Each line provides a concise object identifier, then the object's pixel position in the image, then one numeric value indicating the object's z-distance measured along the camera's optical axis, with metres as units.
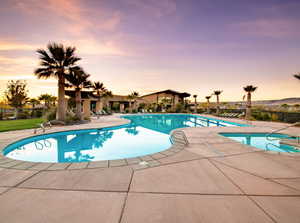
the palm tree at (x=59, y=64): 9.76
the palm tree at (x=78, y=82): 11.02
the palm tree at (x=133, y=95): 28.05
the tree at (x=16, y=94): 15.10
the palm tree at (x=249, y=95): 15.09
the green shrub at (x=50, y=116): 11.69
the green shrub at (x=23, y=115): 14.55
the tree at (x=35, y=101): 31.59
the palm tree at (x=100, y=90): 22.82
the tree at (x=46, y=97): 29.10
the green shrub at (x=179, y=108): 27.75
